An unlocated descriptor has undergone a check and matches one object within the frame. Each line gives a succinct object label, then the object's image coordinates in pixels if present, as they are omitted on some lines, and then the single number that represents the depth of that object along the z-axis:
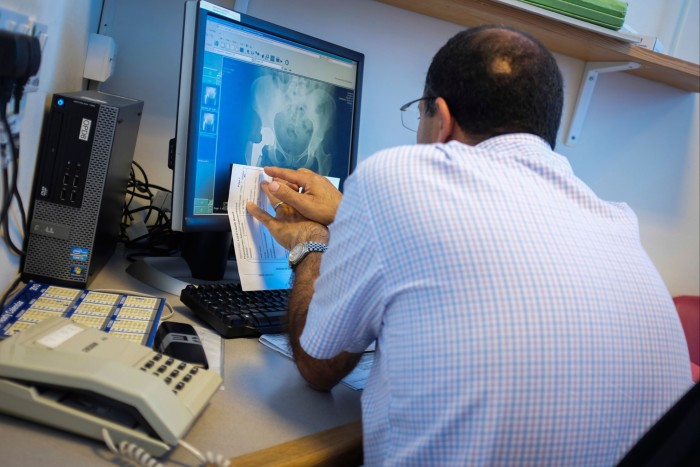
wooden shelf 1.38
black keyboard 0.93
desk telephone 0.59
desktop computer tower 0.92
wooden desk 0.58
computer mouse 0.77
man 0.61
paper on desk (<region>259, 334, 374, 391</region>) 0.88
